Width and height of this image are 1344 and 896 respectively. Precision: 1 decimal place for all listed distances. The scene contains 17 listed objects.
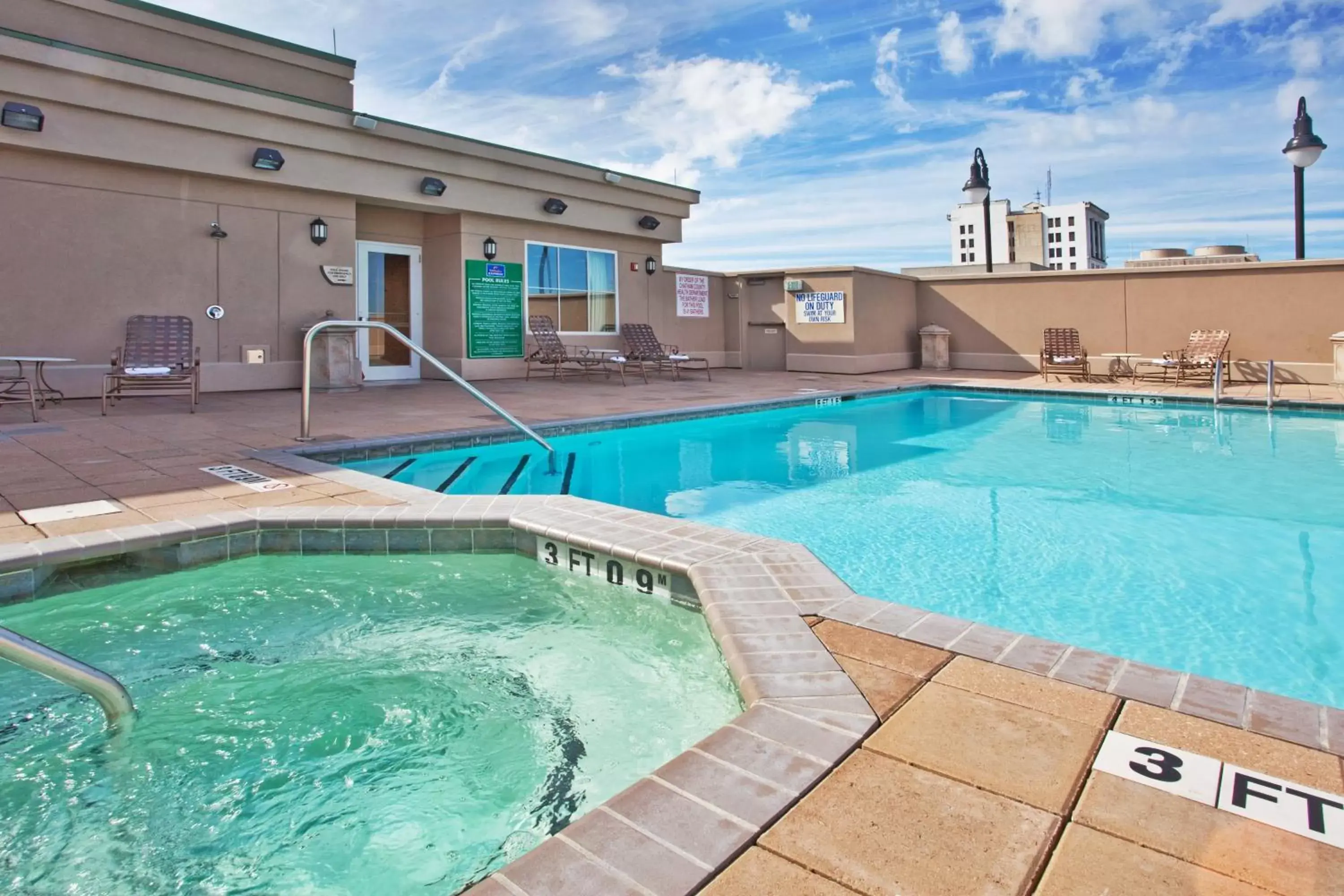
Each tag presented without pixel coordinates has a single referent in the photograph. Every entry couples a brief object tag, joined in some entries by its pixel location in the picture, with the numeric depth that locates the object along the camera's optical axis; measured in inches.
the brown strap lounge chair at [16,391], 263.0
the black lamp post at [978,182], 548.4
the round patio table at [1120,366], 486.9
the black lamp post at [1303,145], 403.2
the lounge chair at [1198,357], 439.2
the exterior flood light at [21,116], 294.8
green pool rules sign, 451.2
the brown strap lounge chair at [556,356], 455.5
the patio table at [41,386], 295.6
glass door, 434.0
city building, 3123.5
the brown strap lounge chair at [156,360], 290.4
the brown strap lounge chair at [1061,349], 495.8
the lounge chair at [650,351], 477.4
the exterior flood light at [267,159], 361.4
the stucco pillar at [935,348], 570.9
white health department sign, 576.7
